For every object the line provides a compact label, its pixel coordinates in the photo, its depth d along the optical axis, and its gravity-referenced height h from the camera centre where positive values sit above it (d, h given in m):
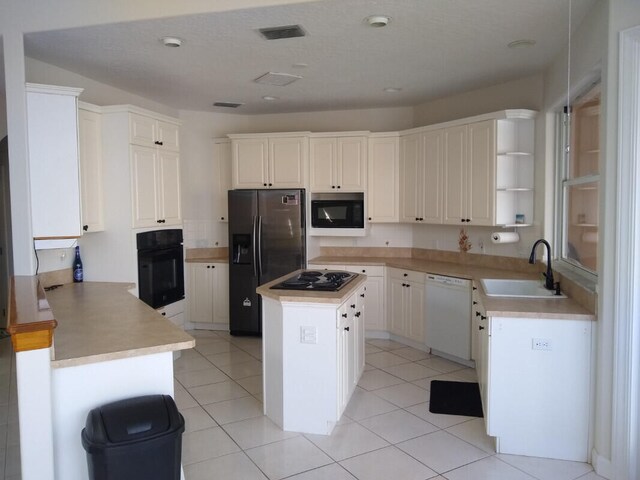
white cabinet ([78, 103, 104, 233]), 4.21 +0.40
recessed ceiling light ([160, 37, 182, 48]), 3.52 +1.22
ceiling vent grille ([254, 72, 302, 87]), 4.55 +1.24
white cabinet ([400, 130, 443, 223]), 5.25 +0.36
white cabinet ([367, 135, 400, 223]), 5.72 +0.36
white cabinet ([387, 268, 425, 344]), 5.13 -0.98
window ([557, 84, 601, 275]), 3.47 +0.19
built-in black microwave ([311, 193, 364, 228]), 5.80 +0.00
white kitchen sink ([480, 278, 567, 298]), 4.02 -0.63
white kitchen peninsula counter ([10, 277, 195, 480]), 1.98 -0.70
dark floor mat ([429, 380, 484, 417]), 3.75 -1.50
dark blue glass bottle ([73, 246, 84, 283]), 4.33 -0.48
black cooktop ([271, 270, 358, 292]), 3.52 -0.53
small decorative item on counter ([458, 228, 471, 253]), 5.31 -0.34
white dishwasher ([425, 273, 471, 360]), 4.60 -1.00
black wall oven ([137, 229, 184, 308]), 4.67 -0.53
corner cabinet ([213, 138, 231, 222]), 6.22 +0.50
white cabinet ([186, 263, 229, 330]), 5.99 -0.96
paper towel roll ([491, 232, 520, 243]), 4.49 -0.25
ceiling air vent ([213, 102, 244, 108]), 5.77 +1.26
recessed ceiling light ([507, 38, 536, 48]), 3.64 +1.22
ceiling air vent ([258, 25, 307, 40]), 3.35 +1.23
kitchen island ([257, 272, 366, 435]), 3.29 -0.97
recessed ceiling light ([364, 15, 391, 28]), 3.16 +1.22
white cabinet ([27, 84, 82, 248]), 3.58 +0.38
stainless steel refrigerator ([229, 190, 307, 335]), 5.70 -0.37
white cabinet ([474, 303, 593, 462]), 2.95 -1.06
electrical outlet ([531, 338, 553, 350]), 2.98 -0.80
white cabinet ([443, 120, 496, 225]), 4.67 +0.35
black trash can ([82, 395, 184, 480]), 1.97 -0.91
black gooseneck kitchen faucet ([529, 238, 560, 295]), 3.67 -0.52
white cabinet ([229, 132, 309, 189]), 5.82 +0.61
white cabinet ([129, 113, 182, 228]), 4.54 +0.40
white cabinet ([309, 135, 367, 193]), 5.79 +0.56
